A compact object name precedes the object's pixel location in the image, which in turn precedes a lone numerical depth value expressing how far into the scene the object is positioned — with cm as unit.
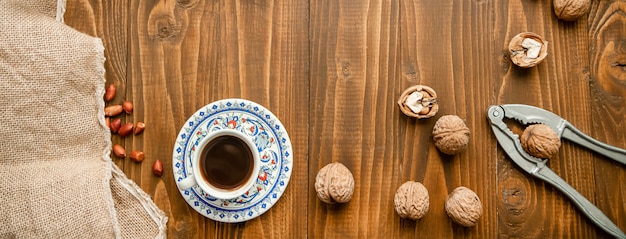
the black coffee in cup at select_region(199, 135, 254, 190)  109
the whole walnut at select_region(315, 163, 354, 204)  110
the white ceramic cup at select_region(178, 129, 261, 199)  105
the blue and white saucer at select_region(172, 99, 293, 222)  113
